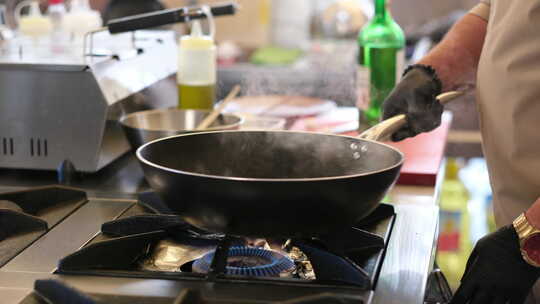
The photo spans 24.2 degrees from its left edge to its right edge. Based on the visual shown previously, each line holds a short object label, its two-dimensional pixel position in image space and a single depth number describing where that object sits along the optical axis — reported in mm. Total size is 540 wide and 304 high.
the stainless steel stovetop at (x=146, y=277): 1580
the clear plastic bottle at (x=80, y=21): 2459
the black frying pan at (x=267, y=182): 1582
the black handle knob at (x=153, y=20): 2170
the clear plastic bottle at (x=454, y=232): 3149
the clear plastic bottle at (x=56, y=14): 2451
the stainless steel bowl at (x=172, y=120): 2124
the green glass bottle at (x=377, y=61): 2438
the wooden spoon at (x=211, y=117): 2162
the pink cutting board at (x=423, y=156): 2107
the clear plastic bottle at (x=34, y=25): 2452
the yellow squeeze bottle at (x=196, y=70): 2281
